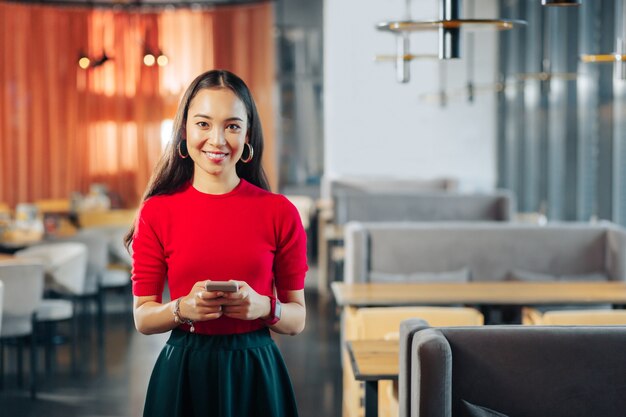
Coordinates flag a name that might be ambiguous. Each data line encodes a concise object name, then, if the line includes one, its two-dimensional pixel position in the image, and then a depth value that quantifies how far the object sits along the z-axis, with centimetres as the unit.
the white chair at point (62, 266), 686
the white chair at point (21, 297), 567
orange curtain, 1241
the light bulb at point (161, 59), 1088
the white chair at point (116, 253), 802
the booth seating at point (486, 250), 650
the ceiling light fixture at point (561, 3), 325
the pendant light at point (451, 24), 346
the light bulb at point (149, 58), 1057
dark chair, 281
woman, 224
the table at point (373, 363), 336
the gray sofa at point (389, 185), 1097
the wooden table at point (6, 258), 651
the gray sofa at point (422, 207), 845
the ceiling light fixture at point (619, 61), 396
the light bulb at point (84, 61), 1077
